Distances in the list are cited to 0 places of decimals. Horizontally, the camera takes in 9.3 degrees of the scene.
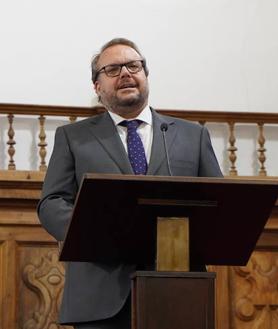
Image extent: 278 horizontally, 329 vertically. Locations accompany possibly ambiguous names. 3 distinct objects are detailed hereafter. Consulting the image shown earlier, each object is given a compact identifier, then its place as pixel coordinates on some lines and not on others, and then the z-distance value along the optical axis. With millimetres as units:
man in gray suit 5715
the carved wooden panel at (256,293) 10348
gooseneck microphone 6052
